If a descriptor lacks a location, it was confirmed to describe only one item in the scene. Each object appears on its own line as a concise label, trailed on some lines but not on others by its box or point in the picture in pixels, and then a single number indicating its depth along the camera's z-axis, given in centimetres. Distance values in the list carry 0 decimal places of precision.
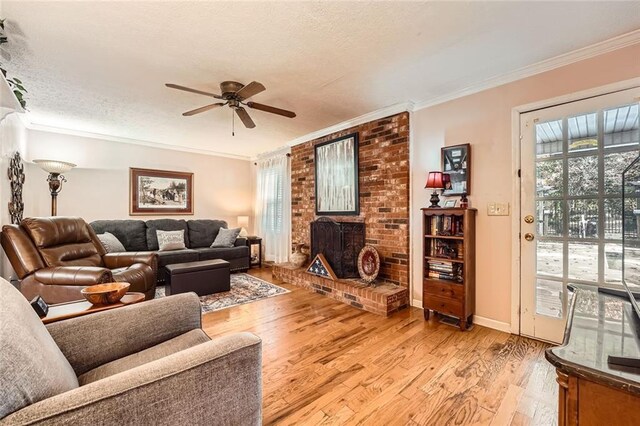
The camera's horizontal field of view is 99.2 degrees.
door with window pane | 202
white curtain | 509
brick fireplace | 315
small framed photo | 273
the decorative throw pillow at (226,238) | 490
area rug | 320
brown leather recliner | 227
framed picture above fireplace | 374
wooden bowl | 166
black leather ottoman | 326
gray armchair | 67
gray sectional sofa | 418
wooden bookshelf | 257
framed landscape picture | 480
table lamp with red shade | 269
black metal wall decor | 300
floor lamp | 350
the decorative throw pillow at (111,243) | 381
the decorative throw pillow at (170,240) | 441
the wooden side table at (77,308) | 148
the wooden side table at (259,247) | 540
